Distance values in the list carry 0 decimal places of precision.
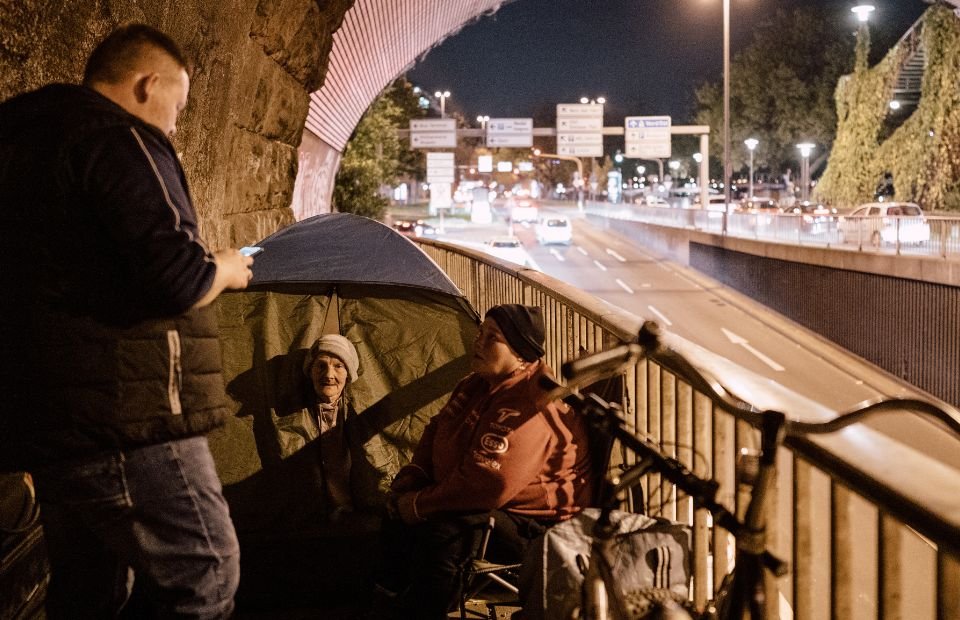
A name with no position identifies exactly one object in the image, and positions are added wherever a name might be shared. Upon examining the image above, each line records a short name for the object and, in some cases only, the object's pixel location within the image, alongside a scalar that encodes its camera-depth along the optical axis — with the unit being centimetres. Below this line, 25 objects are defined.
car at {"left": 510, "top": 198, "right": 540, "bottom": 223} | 7475
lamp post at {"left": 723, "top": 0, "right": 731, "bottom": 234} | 3363
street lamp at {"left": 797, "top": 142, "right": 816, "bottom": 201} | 6444
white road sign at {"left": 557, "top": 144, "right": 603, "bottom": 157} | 4566
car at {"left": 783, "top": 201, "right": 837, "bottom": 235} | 2661
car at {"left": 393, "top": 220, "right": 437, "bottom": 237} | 4291
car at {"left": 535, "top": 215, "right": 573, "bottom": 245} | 5238
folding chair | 388
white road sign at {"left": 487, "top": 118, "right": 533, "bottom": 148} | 4694
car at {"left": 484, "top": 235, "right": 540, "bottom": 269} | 3500
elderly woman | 534
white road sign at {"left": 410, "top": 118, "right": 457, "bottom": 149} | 4484
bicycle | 218
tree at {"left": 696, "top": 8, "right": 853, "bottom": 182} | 7044
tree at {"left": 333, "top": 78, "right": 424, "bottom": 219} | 3072
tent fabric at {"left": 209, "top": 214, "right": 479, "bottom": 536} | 542
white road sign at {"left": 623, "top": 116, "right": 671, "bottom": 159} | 4462
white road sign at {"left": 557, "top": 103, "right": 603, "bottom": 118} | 4512
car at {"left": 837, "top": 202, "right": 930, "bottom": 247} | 2178
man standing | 238
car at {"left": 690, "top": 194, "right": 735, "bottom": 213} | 8446
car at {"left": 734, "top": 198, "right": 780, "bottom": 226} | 5831
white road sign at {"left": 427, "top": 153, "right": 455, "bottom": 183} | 4894
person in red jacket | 368
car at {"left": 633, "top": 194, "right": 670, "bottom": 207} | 8394
